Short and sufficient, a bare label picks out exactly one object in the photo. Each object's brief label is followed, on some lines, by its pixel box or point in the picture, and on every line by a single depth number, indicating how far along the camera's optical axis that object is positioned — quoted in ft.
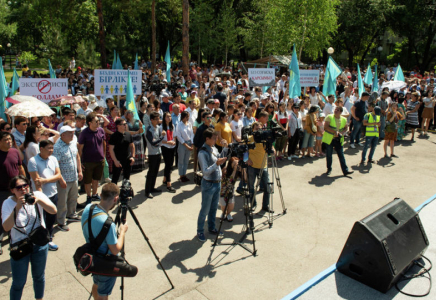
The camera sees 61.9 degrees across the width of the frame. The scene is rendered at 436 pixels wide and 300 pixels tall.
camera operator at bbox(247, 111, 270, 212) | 22.55
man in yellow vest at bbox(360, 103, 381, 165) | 32.76
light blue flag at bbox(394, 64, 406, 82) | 52.98
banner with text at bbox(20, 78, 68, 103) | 30.17
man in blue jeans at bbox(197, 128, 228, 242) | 19.11
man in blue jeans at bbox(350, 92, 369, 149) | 38.22
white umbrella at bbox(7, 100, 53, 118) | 22.10
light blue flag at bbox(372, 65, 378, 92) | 49.77
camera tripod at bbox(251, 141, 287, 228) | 20.79
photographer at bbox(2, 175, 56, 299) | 12.79
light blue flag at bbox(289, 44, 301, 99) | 41.11
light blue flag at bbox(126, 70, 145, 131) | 32.15
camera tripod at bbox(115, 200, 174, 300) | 12.76
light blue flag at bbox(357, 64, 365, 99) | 44.98
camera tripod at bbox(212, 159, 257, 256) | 18.88
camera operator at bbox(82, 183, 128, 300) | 11.80
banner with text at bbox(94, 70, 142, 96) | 33.24
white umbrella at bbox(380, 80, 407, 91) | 48.88
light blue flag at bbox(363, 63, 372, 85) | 52.37
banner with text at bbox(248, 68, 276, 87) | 44.06
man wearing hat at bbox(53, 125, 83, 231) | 20.27
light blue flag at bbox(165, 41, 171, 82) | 53.29
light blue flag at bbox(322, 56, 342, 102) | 43.50
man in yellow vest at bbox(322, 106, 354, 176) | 30.35
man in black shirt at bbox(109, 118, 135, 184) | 23.84
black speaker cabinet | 15.37
